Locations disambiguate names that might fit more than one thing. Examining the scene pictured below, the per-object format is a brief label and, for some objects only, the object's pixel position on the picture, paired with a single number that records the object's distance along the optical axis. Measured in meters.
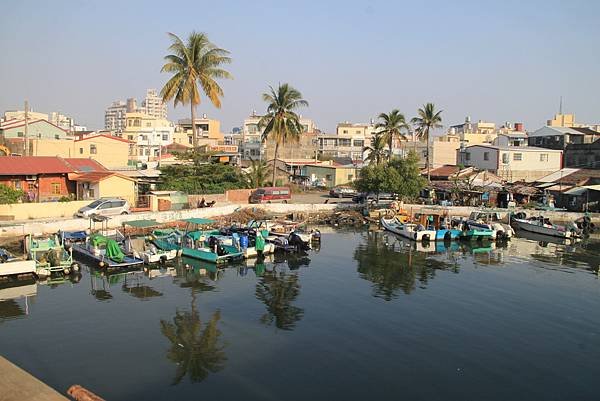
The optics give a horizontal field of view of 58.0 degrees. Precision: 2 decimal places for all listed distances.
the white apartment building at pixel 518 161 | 65.62
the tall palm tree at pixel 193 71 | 47.72
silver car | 38.06
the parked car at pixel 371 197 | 53.69
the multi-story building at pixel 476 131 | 102.50
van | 50.19
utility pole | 48.22
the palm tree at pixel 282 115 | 54.81
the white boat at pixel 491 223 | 42.38
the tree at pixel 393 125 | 63.56
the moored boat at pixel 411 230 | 40.81
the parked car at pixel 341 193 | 59.81
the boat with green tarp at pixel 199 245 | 31.50
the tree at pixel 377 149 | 64.44
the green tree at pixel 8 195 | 36.34
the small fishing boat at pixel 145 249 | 30.25
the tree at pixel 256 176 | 54.81
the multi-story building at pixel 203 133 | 94.75
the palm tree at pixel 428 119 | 65.50
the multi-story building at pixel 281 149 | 82.44
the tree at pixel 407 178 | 50.28
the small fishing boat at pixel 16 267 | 25.33
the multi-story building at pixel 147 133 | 83.56
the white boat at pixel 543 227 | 42.72
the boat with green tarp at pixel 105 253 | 28.88
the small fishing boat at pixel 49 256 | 26.78
